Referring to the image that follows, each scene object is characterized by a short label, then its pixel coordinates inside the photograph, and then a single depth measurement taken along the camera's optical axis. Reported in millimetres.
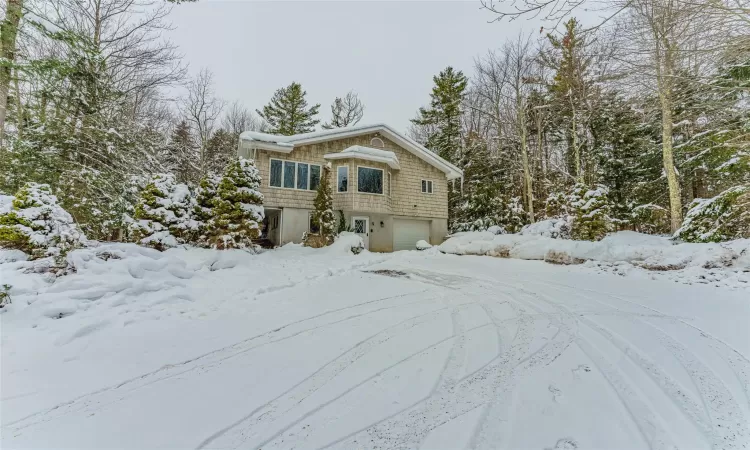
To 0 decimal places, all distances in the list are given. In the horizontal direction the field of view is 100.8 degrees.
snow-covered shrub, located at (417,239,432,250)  14500
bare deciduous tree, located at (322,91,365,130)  27203
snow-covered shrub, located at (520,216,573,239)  12453
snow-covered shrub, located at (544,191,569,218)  13825
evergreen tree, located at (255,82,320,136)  25922
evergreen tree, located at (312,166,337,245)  12734
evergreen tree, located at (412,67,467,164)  21797
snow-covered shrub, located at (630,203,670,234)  12841
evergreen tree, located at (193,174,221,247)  10734
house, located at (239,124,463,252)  13719
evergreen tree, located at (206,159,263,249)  10188
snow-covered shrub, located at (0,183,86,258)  5066
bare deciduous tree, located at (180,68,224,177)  20919
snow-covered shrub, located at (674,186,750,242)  7102
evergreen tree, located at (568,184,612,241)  10938
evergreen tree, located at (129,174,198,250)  9414
